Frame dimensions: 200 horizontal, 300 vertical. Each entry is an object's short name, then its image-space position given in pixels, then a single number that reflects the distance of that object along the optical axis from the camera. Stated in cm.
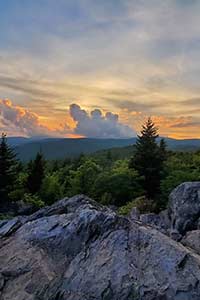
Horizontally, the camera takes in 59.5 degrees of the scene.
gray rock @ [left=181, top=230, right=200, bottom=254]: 701
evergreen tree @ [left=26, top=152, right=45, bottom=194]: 2127
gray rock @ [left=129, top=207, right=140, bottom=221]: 1199
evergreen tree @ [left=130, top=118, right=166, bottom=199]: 1857
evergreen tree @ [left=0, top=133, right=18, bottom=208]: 1957
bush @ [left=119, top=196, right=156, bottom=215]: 1416
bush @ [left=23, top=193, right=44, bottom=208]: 1855
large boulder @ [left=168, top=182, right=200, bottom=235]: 992
